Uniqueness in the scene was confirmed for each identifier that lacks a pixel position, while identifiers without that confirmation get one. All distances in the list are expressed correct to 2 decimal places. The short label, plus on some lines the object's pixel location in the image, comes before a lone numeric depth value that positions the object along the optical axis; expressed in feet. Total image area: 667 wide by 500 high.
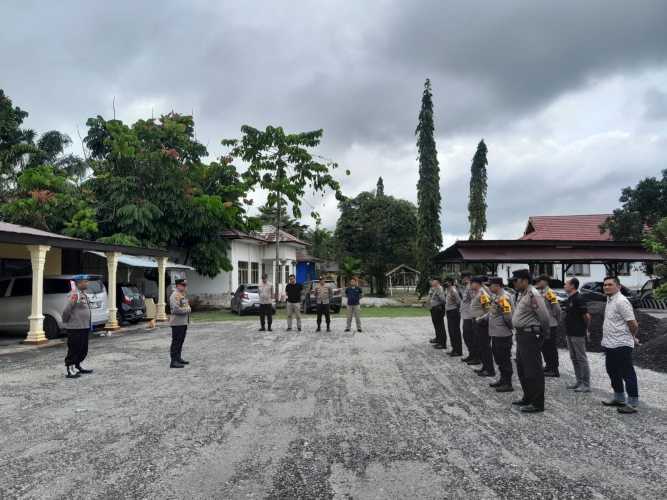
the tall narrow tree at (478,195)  155.33
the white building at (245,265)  86.84
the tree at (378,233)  136.15
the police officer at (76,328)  25.36
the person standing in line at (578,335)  22.25
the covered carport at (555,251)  69.10
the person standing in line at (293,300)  45.68
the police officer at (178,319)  27.76
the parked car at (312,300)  72.26
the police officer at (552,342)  24.69
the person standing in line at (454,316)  31.81
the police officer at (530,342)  18.48
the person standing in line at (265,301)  45.88
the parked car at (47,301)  41.11
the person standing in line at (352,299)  45.19
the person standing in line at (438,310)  34.94
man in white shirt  18.66
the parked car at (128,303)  52.70
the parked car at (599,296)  39.32
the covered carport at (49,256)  37.76
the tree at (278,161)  80.79
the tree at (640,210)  86.43
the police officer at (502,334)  21.27
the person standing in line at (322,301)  45.57
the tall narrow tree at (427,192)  111.86
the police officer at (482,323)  25.36
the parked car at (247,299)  70.54
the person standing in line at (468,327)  29.07
